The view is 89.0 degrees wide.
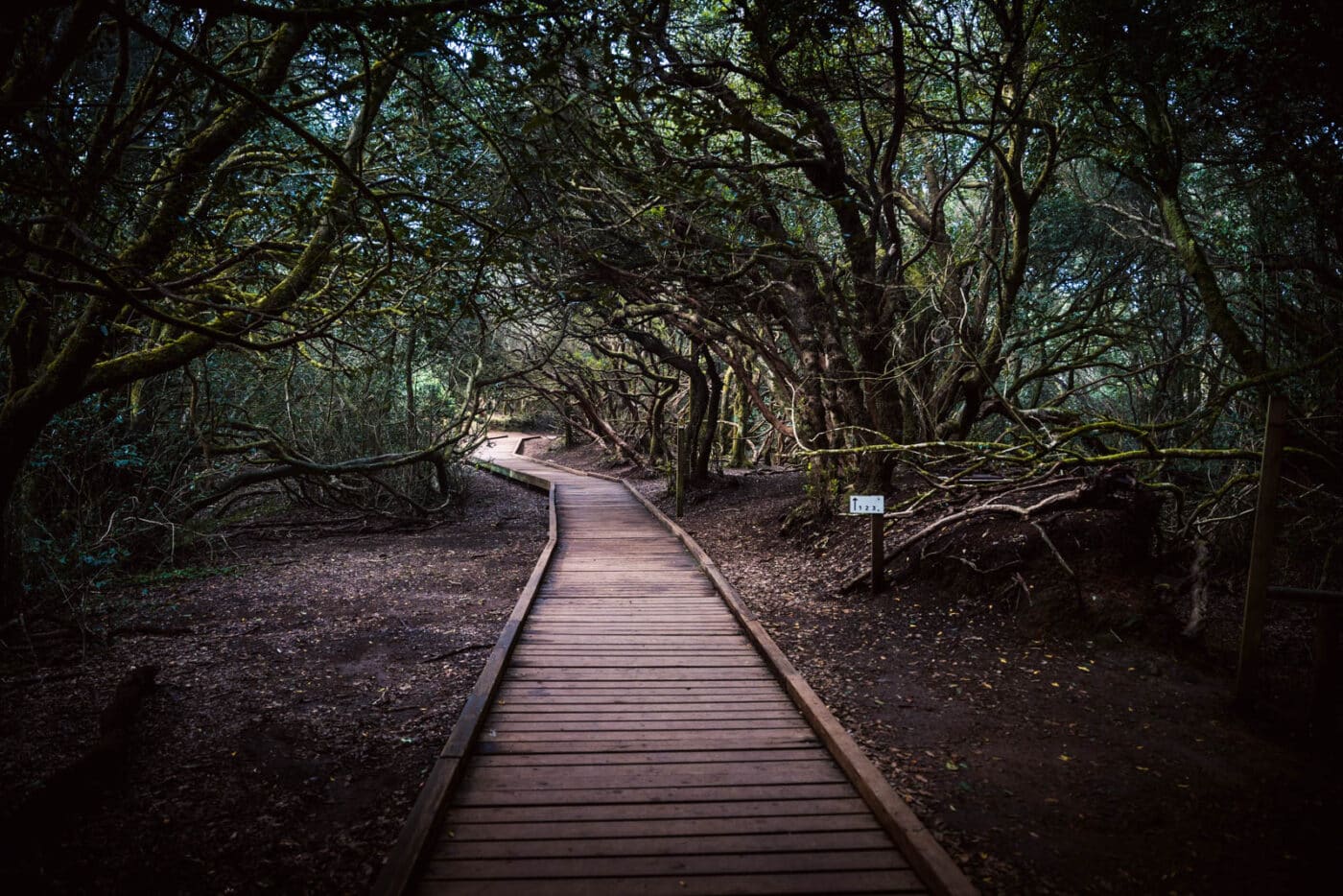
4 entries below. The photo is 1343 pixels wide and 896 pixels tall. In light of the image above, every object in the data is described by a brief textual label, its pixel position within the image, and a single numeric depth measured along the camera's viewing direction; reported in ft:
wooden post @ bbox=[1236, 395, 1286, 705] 11.81
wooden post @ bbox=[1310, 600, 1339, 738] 11.55
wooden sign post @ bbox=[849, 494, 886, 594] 18.95
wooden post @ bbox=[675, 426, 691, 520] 37.81
